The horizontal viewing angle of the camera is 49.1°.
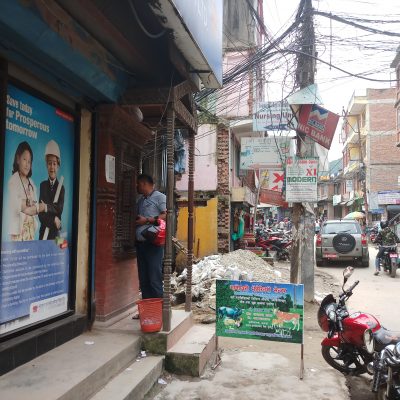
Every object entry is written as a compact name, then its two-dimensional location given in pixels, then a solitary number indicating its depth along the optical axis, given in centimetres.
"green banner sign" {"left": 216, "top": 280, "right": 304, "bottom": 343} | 475
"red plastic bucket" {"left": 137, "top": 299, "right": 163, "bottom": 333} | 461
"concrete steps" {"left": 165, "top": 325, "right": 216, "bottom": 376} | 459
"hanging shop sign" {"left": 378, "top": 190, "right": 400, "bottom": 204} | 3125
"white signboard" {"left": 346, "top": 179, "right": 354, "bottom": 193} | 4547
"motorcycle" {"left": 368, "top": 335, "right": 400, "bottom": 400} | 359
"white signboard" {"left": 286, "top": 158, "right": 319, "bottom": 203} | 848
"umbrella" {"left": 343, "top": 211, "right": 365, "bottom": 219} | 3428
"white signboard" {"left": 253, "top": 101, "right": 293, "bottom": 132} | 1019
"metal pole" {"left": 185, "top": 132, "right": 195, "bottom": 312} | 588
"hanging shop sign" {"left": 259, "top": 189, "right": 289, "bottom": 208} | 1084
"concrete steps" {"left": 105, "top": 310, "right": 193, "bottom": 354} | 462
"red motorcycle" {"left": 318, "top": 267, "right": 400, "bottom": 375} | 426
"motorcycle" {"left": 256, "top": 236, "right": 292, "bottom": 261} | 1838
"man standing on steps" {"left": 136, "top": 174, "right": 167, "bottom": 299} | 515
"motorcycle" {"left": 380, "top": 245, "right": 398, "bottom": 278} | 1334
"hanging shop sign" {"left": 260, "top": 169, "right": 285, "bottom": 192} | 1183
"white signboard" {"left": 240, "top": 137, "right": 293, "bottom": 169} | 978
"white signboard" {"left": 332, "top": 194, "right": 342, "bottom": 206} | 5154
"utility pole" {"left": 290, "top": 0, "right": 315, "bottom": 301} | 871
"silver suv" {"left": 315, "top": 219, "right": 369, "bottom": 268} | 1540
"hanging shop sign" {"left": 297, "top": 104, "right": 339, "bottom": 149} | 851
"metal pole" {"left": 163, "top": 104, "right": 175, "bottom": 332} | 467
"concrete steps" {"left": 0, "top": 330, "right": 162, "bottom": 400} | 309
